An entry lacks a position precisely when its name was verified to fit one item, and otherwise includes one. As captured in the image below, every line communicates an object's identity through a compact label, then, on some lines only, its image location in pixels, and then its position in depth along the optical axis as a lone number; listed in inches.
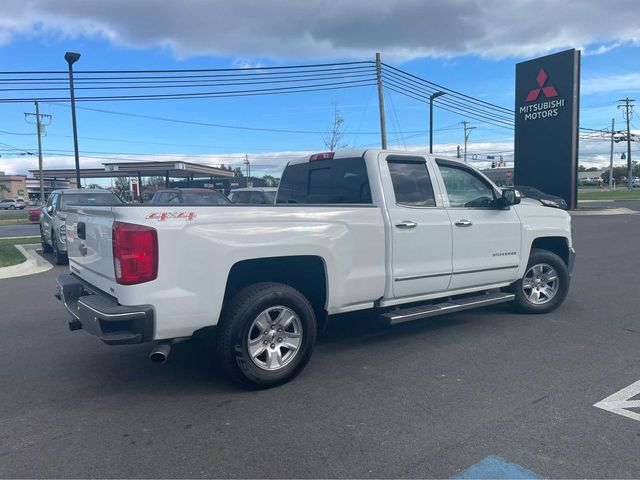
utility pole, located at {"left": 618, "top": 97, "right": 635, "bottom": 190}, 2800.2
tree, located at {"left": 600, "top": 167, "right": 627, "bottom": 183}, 4636.8
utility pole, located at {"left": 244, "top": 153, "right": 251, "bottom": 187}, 4298.2
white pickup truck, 150.1
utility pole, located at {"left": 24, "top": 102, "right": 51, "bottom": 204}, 2121.9
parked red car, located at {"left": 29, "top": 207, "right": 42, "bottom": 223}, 882.6
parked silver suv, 436.8
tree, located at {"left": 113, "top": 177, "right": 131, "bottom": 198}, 2685.5
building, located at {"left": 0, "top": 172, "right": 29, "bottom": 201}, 3353.8
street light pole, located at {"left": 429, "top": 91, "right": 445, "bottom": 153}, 1162.6
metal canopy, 1544.2
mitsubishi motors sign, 1121.4
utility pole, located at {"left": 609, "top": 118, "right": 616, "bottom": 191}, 2913.4
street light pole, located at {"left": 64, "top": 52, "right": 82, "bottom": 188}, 683.4
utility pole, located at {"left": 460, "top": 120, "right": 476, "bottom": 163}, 2984.0
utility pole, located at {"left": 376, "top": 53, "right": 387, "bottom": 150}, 1011.9
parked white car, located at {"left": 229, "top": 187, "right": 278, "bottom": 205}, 619.2
